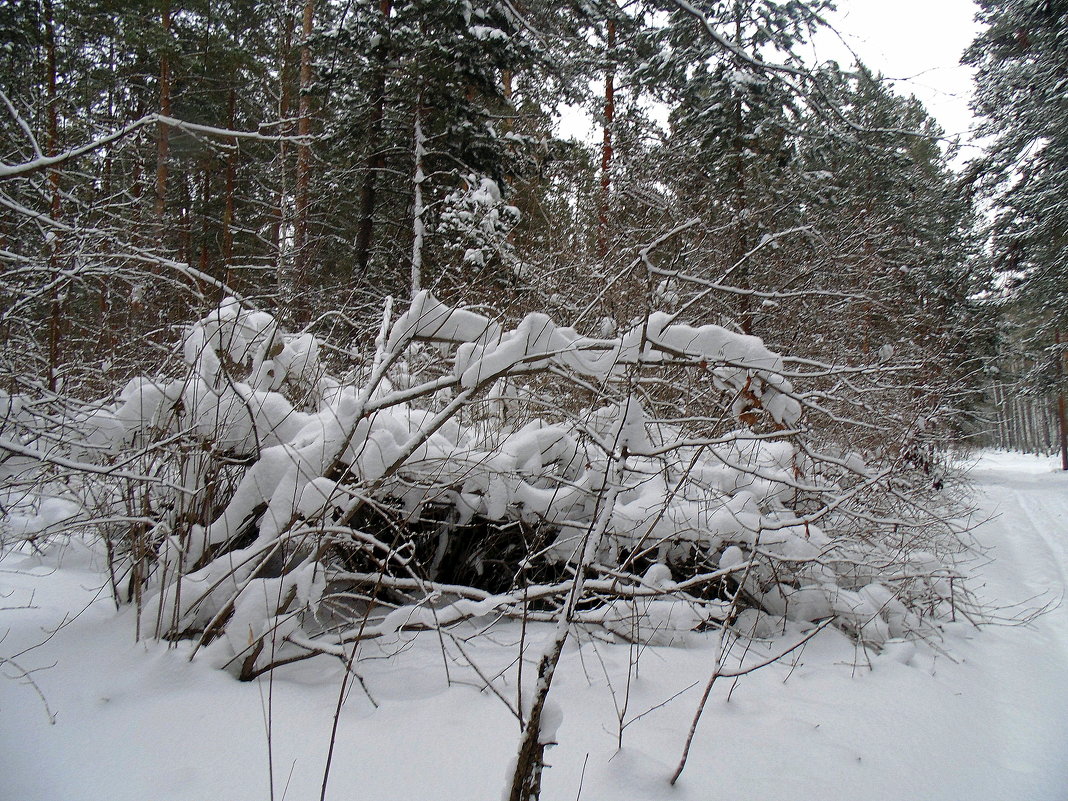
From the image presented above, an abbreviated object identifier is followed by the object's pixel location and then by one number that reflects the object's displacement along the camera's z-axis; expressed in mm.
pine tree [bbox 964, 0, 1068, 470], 10727
